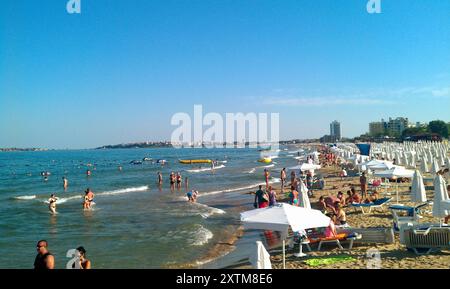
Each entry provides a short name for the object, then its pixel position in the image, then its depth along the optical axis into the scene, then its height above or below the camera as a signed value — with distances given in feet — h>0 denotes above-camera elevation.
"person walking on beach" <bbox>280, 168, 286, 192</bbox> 77.00 -8.51
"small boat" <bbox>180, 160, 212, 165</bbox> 234.60 -14.70
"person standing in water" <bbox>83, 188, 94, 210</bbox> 66.33 -11.03
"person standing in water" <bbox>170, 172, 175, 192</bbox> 97.27 -11.17
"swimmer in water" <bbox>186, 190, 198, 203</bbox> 70.48 -11.25
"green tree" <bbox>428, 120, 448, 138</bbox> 344.26 +8.79
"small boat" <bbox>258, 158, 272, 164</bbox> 189.43 -11.40
